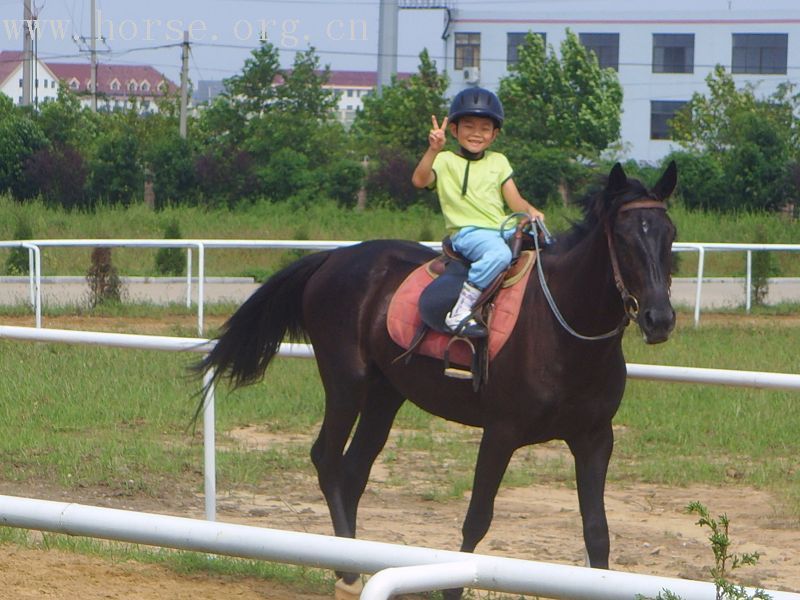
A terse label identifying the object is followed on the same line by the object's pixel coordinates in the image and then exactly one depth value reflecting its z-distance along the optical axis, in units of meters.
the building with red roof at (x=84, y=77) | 134.00
